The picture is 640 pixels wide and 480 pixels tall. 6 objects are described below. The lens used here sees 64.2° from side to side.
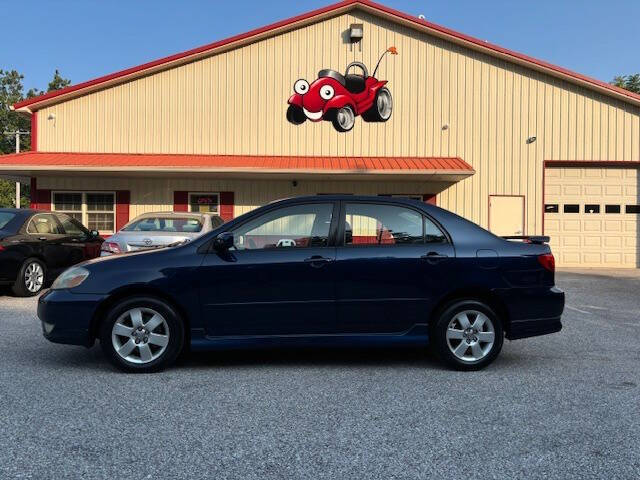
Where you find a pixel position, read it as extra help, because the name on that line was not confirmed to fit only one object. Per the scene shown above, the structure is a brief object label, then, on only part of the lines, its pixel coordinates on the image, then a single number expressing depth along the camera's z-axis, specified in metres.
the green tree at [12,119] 50.25
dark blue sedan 4.34
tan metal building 15.38
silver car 8.20
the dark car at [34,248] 8.30
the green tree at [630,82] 49.68
